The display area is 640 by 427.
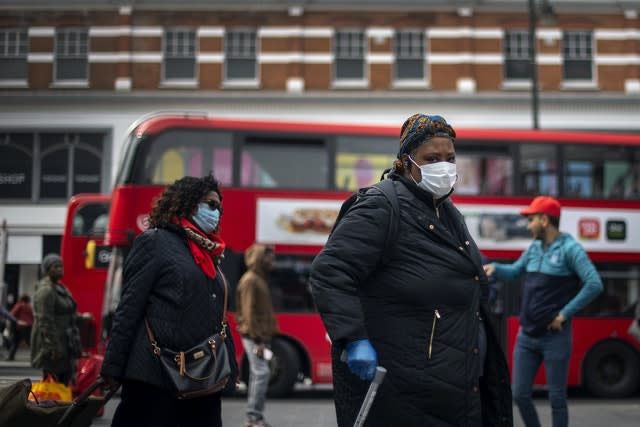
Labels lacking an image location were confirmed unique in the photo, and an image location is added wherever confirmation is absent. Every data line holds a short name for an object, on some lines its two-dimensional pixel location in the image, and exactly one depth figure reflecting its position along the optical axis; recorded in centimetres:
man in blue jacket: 614
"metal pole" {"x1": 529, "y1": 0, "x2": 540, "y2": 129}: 1687
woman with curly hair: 422
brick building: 2372
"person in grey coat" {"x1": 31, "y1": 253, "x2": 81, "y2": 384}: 833
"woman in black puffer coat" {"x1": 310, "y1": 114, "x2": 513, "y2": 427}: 329
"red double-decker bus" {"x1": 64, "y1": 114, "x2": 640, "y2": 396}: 1199
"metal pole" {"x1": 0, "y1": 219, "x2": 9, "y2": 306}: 1245
